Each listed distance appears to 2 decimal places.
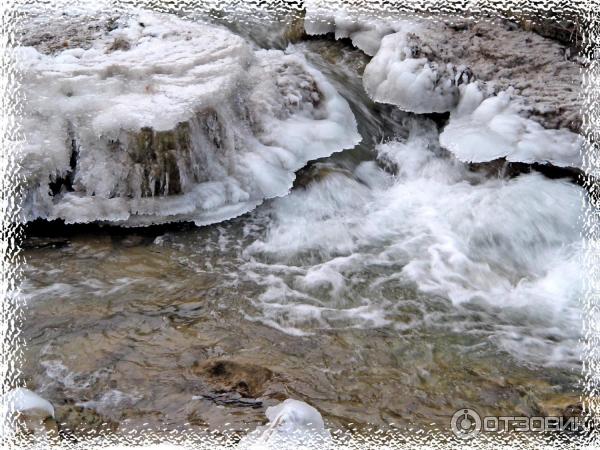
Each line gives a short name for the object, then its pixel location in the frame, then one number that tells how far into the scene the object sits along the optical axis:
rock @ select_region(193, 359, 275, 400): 3.37
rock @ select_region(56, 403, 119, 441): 2.99
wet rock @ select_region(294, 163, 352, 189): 5.41
